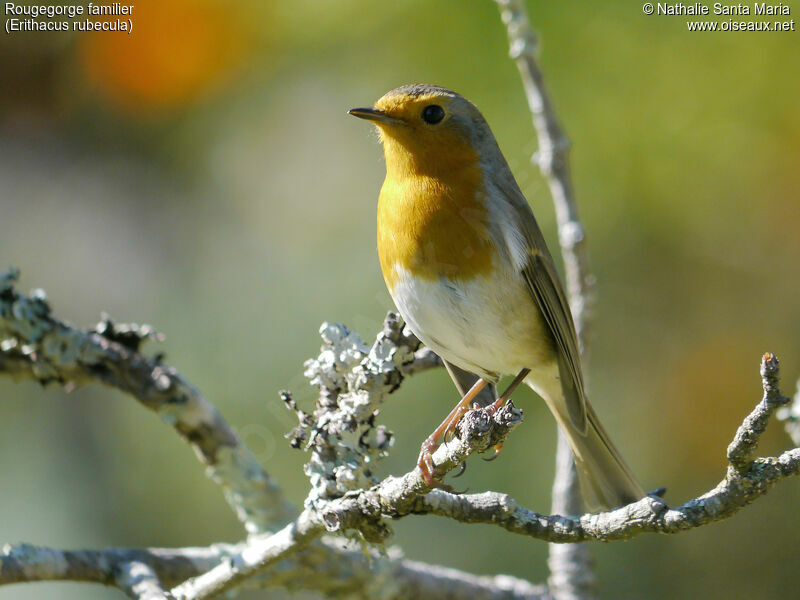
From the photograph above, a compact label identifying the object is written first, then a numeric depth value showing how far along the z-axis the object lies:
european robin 5.19
